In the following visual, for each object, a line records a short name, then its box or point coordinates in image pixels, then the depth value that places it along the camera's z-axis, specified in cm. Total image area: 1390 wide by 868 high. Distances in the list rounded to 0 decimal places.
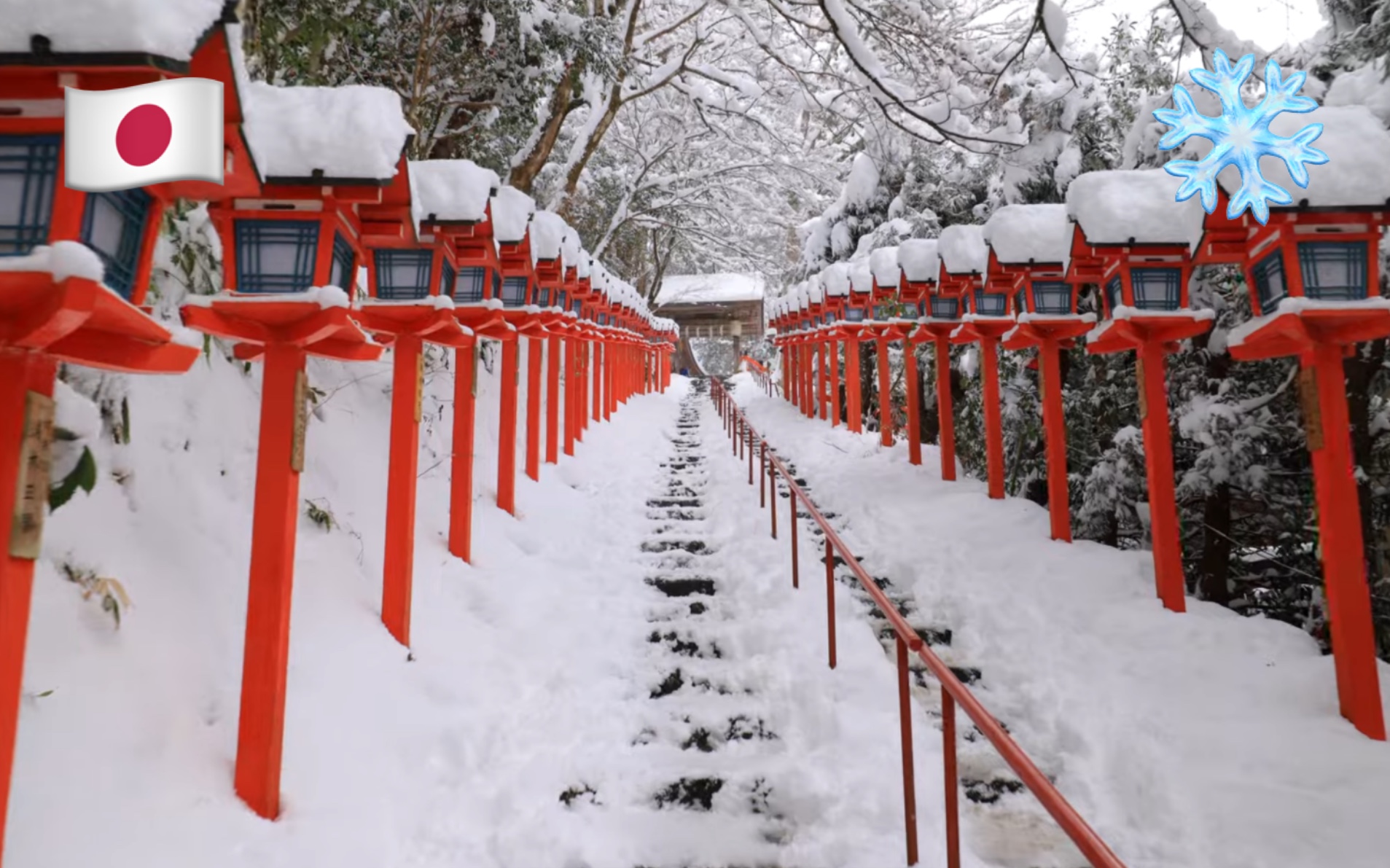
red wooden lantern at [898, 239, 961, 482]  994
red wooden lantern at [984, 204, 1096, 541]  693
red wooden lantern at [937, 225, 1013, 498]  851
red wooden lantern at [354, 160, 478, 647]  447
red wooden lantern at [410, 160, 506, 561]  458
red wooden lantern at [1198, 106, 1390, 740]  388
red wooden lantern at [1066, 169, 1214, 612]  523
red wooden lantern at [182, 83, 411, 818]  294
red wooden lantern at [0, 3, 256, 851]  173
